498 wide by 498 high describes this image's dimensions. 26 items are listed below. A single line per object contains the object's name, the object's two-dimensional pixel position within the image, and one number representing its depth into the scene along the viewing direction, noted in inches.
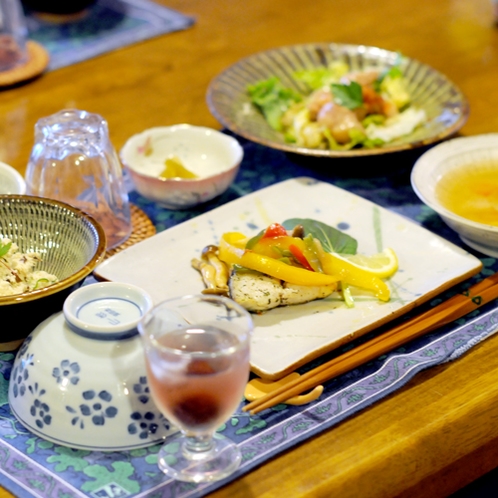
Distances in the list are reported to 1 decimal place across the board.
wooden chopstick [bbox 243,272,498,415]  35.2
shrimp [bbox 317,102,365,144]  47.0
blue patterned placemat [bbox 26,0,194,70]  60.2
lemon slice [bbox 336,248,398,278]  39.5
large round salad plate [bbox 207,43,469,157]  46.2
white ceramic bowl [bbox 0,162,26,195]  40.6
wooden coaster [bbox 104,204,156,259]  41.7
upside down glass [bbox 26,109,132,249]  41.3
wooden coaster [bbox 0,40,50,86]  54.3
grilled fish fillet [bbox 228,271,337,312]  37.7
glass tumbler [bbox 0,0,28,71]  56.7
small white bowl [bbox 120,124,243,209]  43.0
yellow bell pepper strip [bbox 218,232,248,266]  38.9
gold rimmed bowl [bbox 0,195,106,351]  35.8
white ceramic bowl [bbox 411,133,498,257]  40.6
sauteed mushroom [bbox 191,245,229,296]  38.4
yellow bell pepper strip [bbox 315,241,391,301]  38.8
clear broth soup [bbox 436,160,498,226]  42.2
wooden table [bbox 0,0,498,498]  33.7
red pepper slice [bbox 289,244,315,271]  38.4
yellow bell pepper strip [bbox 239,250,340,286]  37.9
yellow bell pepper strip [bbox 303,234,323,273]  38.7
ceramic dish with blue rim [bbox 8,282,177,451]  33.6
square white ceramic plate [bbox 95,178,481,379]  37.0
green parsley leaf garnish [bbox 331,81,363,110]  48.3
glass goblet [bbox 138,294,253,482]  31.3
